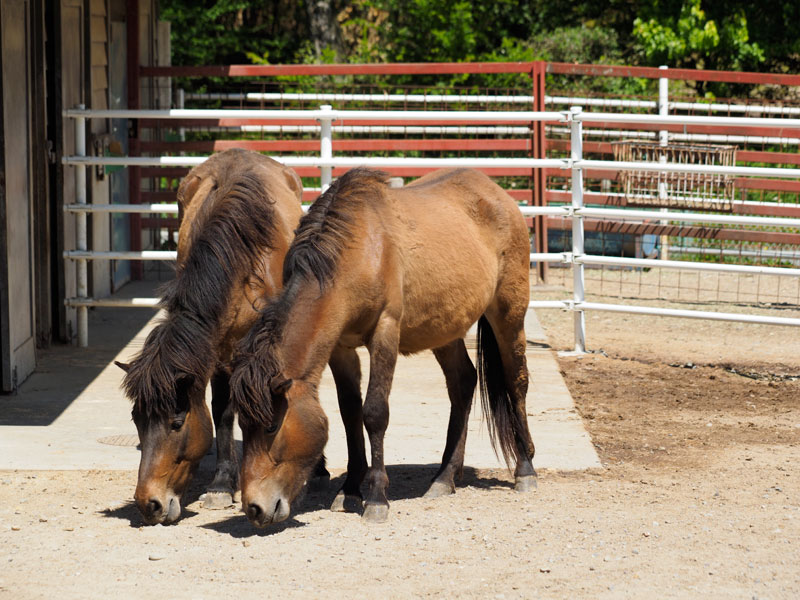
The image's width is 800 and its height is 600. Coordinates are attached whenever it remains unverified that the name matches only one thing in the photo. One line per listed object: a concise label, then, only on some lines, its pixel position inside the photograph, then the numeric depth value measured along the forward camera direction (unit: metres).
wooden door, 14.14
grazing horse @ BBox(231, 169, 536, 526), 8.62
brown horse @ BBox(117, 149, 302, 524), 8.99
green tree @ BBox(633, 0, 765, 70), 34.41
